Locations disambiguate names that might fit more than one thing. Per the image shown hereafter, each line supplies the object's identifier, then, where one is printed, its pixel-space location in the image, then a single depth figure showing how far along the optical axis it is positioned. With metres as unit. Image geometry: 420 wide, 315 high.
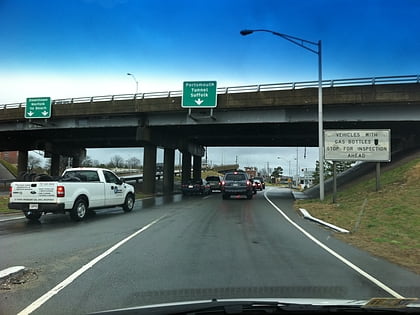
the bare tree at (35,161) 104.56
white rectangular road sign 22.33
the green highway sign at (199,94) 31.50
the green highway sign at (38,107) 37.03
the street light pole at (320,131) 22.68
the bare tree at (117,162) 133.60
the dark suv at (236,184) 27.77
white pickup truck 14.17
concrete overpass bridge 28.05
